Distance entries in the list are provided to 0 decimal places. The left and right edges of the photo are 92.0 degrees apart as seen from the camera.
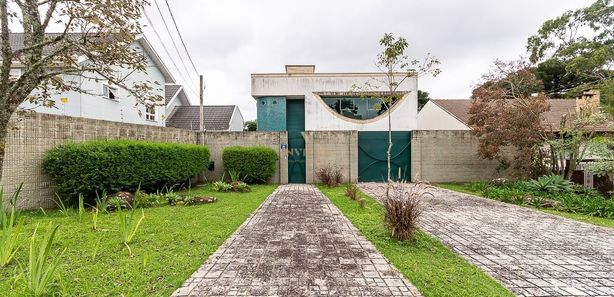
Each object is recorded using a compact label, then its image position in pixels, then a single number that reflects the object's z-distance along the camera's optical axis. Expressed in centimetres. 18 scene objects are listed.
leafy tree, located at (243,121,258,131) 4332
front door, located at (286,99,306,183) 1361
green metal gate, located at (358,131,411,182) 1348
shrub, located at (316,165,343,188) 1206
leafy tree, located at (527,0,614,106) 1120
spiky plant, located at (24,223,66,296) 255
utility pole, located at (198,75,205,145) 1342
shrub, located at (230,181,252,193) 1042
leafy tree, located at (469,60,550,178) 984
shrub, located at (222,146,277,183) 1252
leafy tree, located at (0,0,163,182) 301
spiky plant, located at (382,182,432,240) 435
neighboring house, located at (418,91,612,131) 1816
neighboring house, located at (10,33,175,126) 1221
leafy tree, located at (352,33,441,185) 829
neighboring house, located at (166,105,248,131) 2222
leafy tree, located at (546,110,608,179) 901
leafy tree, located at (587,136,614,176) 827
